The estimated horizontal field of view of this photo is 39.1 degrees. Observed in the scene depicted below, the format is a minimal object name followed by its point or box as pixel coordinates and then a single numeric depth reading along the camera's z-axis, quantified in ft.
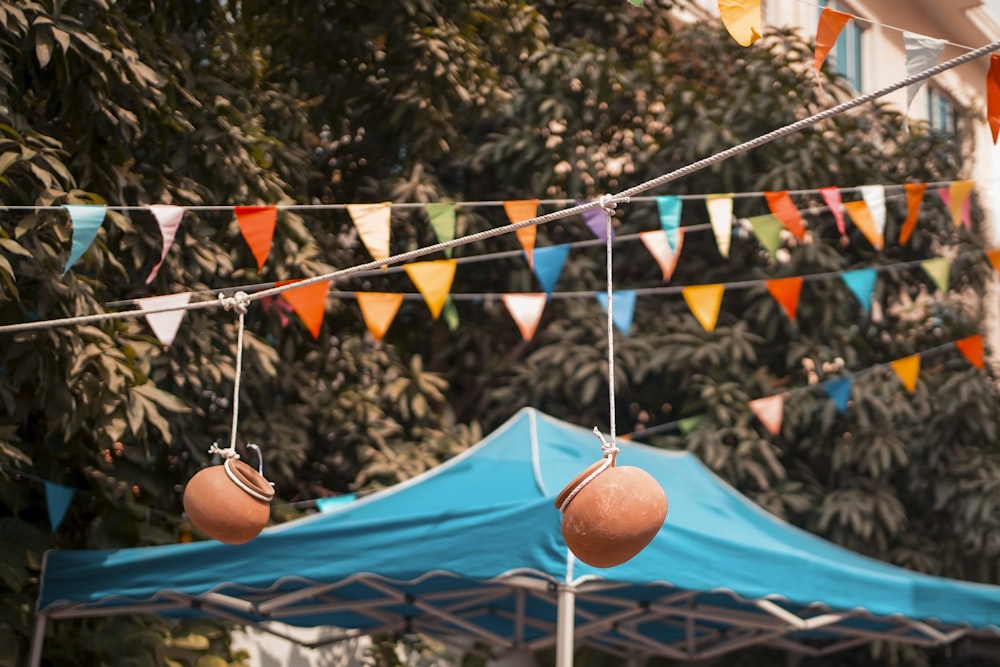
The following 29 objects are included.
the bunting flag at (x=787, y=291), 24.08
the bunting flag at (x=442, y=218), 19.77
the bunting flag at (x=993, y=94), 12.05
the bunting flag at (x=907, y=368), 26.89
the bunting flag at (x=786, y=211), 21.22
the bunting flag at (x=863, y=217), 22.67
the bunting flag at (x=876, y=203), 22.21
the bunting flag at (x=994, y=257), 25.45
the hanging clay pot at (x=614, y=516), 11.47
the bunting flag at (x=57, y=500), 20.79
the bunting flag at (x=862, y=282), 24.23
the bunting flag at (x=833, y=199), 21.21
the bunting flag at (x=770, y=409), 27.35
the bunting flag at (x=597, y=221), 21.75
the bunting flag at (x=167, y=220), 17.81
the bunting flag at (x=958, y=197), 23.02
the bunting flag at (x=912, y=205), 22.26
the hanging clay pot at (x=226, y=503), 14.38
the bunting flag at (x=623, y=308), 23.84
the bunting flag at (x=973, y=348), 26.91
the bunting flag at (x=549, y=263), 22.00
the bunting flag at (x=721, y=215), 21.04
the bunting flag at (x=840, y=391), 27.43
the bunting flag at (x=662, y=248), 21.72
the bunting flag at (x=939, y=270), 25.23
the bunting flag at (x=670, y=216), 20.95
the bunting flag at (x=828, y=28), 13.48
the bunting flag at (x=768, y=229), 22.79
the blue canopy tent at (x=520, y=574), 17.44
